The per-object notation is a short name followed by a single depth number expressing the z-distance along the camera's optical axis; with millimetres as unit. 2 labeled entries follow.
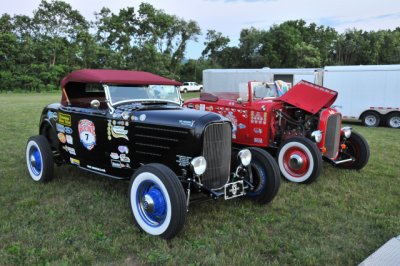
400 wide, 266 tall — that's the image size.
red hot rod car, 6605
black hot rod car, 4016
